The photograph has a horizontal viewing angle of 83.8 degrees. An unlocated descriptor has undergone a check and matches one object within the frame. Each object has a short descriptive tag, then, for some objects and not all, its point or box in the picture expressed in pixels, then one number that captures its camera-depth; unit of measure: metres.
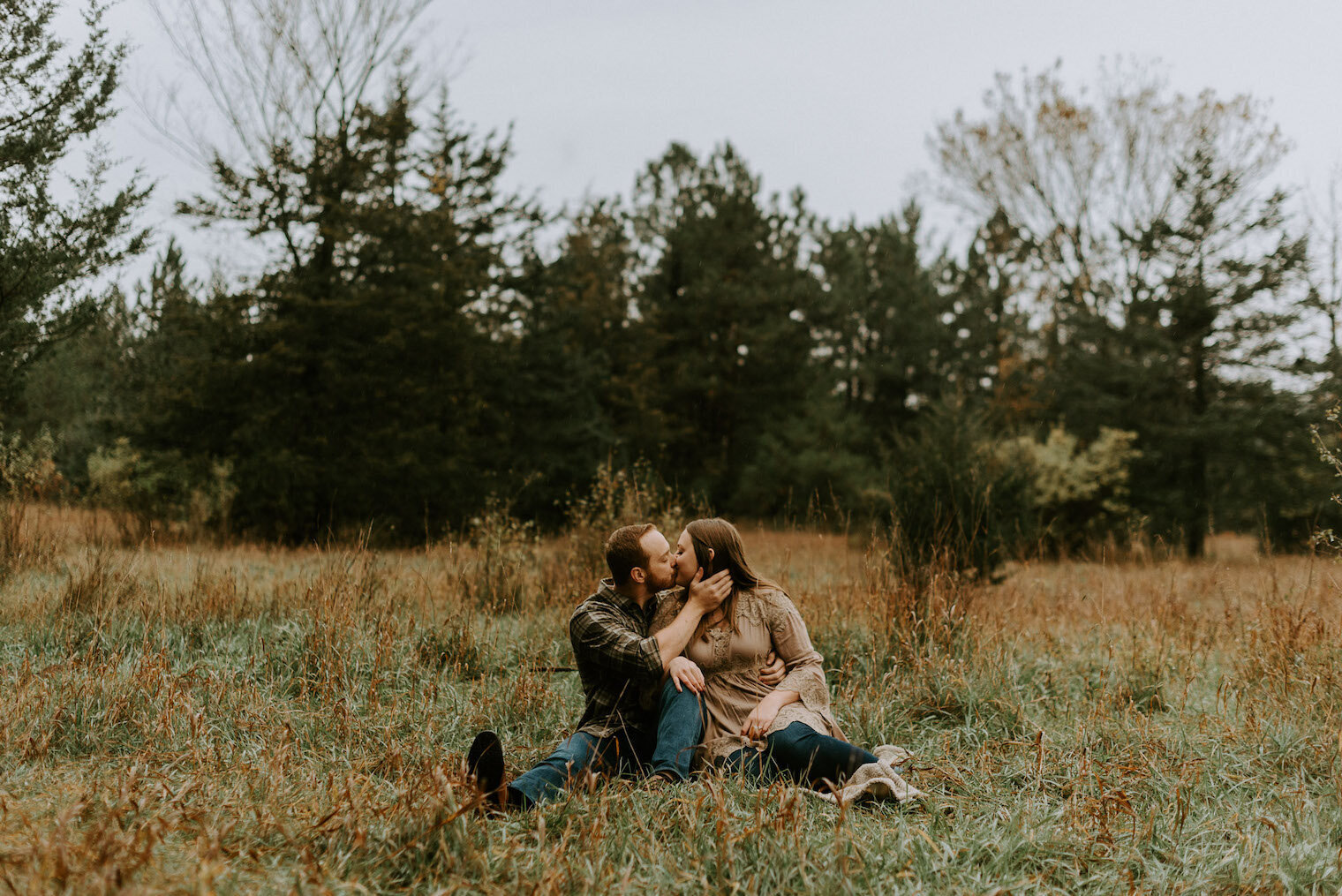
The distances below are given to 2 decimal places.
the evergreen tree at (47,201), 6.98
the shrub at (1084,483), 15.02
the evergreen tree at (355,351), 12.31
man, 3.08
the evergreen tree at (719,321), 20.77
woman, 3.18
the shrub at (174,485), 11.41
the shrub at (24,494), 5.85
